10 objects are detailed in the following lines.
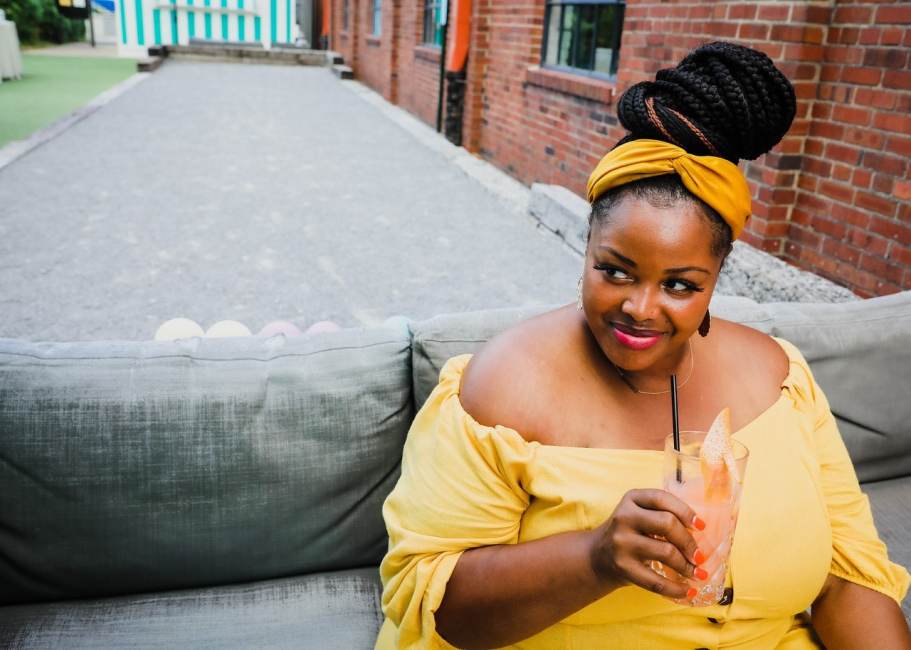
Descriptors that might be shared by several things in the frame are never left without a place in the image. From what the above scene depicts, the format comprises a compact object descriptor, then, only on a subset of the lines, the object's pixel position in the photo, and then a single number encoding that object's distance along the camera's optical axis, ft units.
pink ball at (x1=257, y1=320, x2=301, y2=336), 10.34
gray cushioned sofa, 5.74
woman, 4.21
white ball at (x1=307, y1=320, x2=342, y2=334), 9.67
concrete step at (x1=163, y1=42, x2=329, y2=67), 71.61
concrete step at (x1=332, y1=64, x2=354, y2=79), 61.93
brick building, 11.73
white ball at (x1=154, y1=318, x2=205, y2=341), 10.30
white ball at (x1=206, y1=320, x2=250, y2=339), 10.24
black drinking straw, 4.11
